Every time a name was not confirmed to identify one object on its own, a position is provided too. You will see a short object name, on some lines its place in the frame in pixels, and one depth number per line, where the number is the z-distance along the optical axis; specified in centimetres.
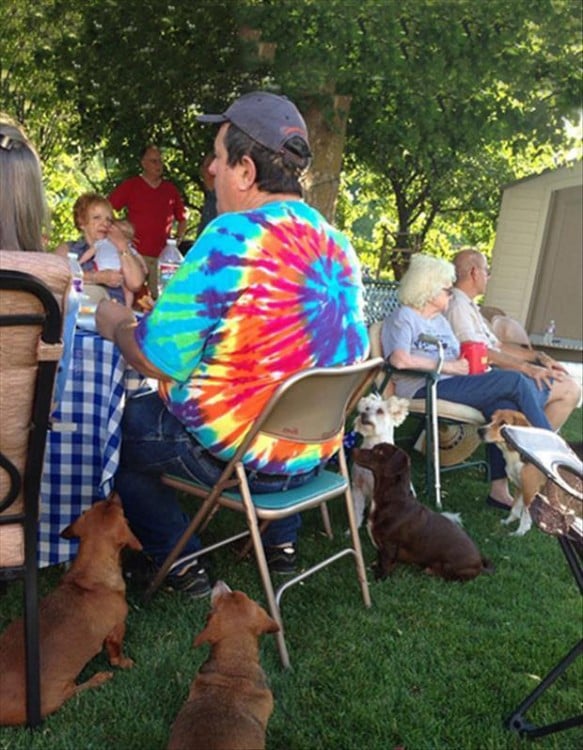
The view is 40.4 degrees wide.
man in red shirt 742
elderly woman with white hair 425
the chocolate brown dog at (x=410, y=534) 335
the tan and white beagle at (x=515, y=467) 403
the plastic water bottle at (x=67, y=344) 237
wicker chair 164
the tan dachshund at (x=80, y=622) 201
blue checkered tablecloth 268
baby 406
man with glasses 475
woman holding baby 379
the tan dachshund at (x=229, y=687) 172
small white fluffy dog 390
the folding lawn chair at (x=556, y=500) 200
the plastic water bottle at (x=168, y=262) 349
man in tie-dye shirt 223
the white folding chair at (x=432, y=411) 423
